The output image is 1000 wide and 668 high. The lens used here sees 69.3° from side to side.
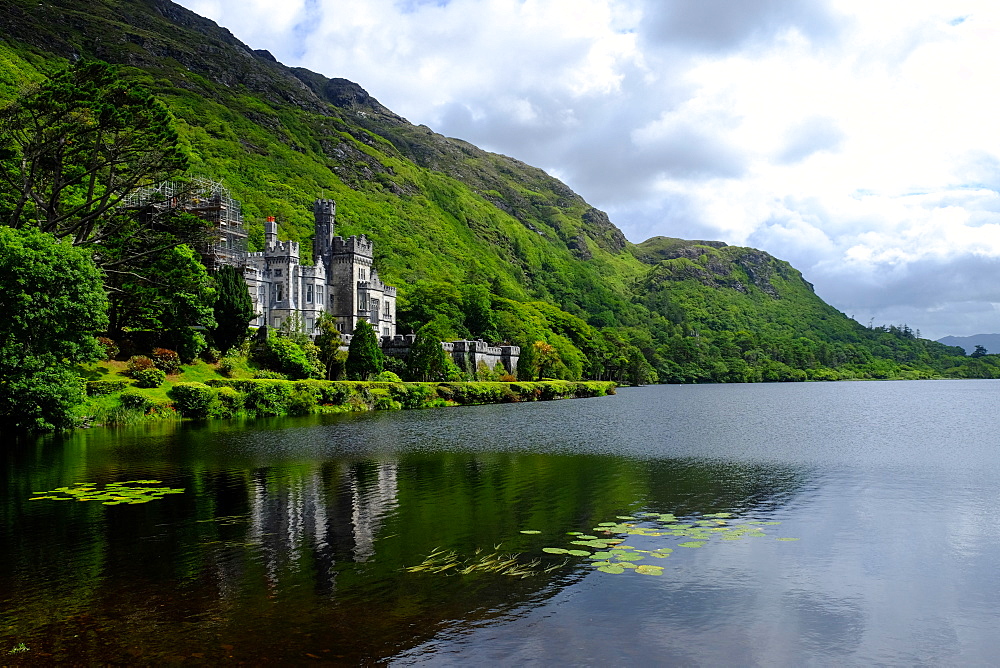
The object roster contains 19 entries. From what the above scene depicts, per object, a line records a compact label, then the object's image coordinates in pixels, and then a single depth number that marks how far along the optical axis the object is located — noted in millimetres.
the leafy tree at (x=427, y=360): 81812
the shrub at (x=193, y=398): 52812
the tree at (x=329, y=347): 76562
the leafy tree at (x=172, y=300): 54875
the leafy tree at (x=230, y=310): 66375
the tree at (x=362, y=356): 75812
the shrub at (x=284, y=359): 70438
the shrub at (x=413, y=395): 72000
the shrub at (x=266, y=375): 66750
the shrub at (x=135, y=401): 50000
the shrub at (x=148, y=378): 54719
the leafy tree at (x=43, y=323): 36625
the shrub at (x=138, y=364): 56000
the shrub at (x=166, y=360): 59347
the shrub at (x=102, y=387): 50156
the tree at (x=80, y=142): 42812
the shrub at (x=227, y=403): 55344
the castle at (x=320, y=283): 81375
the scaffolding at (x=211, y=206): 56969
